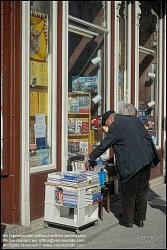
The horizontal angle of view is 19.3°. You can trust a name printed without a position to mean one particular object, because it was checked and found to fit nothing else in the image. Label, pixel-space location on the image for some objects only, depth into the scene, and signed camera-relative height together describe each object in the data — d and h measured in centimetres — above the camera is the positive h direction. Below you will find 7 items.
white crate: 611 -112
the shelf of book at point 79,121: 752 +6
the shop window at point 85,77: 753 +80
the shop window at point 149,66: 995 +126
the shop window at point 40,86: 652 +53
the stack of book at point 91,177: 633 -67
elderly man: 631 -38
